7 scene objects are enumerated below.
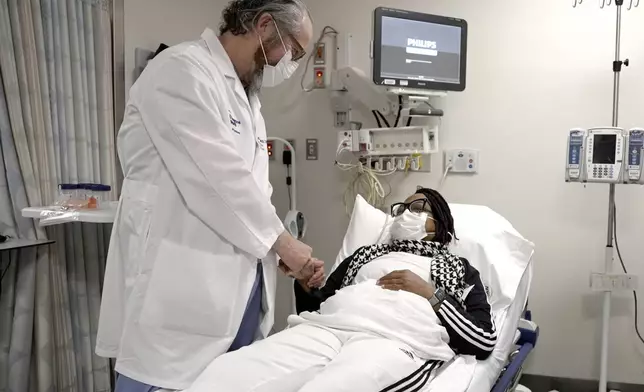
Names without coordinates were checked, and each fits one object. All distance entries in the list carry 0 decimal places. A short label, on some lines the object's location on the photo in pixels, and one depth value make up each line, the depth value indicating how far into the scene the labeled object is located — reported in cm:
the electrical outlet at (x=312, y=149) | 311
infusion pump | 223
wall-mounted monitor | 249
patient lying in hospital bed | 132
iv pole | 236
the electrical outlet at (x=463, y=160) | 276
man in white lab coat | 132
